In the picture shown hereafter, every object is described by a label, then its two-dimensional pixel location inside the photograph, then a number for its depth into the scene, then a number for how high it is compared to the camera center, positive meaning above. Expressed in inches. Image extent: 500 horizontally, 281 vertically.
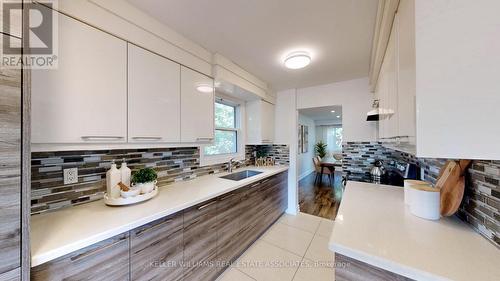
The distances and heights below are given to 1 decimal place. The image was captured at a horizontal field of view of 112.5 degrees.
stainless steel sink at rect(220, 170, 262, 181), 97.1 -20.9
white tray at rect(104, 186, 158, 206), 47.2 -17.2
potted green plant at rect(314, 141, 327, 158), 248.7 -14.4
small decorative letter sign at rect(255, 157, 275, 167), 126.8 -16.5
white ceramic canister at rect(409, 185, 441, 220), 39.2 -15.0
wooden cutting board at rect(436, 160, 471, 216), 36.2 -10.4
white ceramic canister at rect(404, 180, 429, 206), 47.5 -13.7
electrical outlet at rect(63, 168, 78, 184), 46.4 -9.8
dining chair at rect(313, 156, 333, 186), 198.8 -37.6
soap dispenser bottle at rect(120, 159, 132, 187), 51.9 -10.4
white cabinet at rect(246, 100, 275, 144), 114.9 +13.1
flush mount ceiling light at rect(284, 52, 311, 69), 73.1 +36.2
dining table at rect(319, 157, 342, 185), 196.7 -30.6
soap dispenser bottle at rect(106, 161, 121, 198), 48.9 -12.2
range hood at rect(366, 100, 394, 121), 51.2 +11.3
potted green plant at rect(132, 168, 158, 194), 52.1 -12.6
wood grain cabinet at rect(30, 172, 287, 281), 33.6 -28.9
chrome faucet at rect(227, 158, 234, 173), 101.2 -15.4
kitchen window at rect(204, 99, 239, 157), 101.4 +6.7
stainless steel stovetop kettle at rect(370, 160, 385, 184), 88.6 -17.9
